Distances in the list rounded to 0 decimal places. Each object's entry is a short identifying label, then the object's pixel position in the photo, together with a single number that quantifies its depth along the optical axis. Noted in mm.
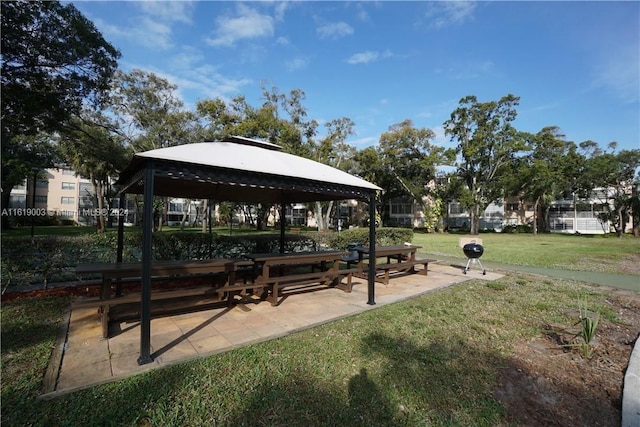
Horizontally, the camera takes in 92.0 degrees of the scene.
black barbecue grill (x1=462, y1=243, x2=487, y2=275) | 8578
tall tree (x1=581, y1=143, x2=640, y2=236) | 31266
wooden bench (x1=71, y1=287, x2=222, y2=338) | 3457
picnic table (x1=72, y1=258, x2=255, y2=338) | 3726
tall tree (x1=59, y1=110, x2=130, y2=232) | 14086
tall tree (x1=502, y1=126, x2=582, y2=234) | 31188
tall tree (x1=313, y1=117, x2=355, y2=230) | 26750
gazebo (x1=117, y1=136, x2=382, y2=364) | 3266
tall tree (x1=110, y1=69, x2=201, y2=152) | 21750
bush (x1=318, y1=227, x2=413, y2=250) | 10302
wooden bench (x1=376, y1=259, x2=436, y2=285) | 7145
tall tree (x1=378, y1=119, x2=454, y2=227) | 34031
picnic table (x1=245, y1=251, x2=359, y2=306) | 5191
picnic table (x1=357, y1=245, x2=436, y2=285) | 7137
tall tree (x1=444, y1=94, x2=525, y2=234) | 32188
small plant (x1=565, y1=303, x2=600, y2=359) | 3801
